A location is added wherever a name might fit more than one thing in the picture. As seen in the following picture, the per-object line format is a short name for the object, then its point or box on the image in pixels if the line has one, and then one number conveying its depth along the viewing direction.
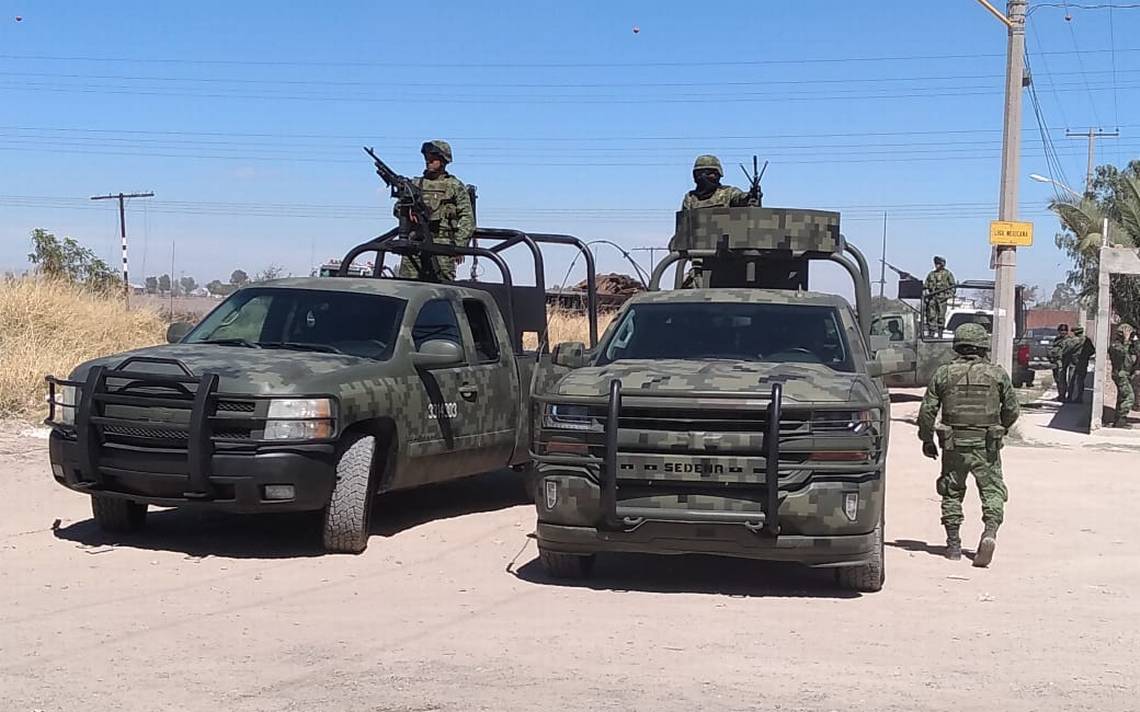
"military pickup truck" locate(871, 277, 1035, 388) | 19.61
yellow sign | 16.27
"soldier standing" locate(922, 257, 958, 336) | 23.88
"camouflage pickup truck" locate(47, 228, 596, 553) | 7.36
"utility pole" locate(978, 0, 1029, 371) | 16.52
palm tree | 20.97
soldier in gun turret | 11.98
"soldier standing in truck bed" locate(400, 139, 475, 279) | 10.98
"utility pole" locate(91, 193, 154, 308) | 49.03
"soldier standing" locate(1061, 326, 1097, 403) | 22.20
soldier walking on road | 8.21
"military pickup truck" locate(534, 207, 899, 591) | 6.54
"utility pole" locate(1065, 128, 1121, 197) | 50.59
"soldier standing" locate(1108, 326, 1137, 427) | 17.92
